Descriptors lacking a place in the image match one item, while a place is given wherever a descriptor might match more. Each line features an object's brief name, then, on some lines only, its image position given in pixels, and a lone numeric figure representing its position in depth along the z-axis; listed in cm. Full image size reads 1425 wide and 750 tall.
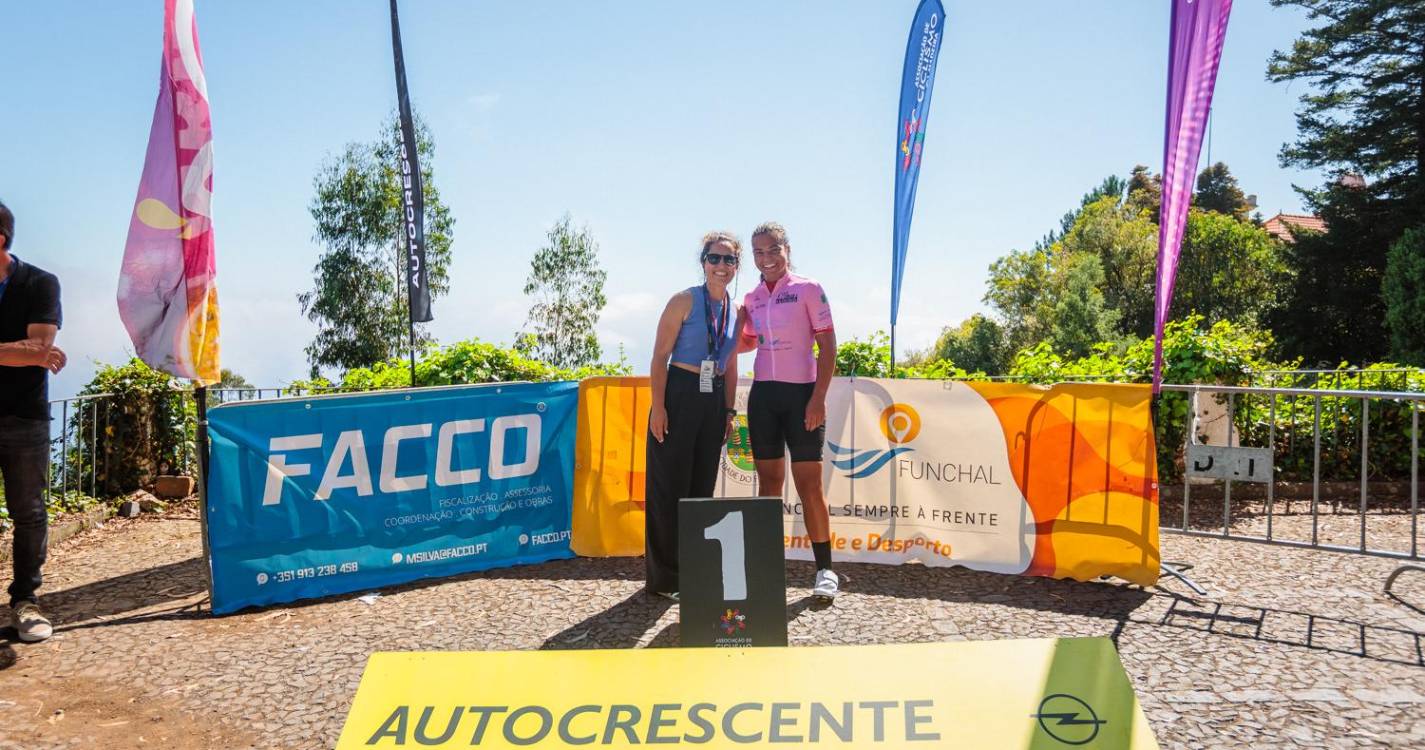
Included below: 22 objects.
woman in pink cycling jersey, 500
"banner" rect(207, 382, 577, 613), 525
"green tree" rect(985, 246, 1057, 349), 5525
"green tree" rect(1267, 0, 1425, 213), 3198
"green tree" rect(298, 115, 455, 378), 3628
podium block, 404
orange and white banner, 568
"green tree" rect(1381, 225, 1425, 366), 2836
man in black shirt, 447
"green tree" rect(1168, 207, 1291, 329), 4506
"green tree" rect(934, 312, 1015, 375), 5897
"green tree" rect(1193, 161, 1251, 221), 6328
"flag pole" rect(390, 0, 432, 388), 999
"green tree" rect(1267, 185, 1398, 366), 3322
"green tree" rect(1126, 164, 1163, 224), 5441
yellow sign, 268
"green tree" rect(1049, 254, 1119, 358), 4678
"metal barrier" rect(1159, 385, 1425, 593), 818
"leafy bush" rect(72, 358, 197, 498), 835
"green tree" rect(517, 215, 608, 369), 4000
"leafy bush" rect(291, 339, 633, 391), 856
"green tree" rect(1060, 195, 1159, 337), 4803
